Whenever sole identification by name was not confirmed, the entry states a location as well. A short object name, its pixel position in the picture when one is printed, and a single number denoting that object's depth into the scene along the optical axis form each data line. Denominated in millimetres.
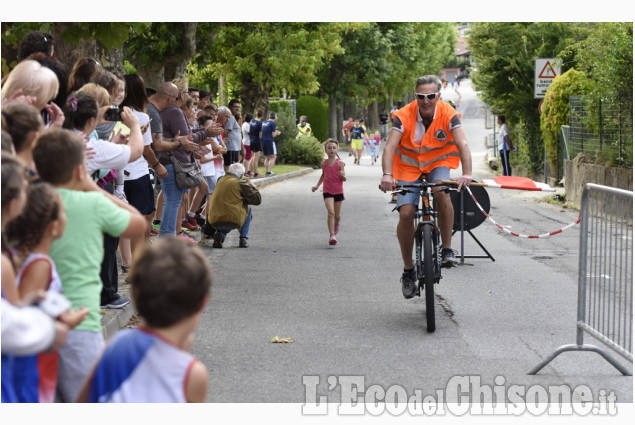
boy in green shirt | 3992
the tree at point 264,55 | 35094
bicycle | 7465
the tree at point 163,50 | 19734
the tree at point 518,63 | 28703
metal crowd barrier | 5863
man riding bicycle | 8078
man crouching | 12547
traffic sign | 25172
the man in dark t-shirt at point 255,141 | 27875
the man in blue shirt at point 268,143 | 28375
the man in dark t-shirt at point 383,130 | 63500
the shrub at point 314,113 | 56000
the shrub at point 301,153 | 37000
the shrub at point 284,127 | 36938
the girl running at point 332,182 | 13398
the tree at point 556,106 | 23391
